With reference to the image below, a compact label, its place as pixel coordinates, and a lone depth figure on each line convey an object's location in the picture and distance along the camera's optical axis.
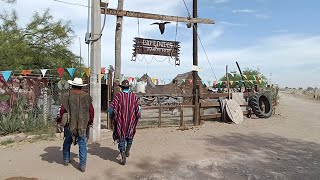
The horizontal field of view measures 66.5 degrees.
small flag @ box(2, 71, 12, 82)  7.33
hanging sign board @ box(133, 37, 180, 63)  8.52
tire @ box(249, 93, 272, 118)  10.56
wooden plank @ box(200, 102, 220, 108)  8.92
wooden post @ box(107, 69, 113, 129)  7.25
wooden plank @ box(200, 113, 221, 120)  9.02
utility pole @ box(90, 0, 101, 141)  6.33
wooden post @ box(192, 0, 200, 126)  9.65
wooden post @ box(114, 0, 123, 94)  7.92
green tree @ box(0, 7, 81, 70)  12.80
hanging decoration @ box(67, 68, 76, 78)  8.81
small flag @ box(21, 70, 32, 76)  9.88
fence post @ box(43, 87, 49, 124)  7.27
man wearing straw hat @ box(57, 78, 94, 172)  4.50
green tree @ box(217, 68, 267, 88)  16.74
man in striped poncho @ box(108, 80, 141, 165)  4.81
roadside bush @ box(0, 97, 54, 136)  6.62
